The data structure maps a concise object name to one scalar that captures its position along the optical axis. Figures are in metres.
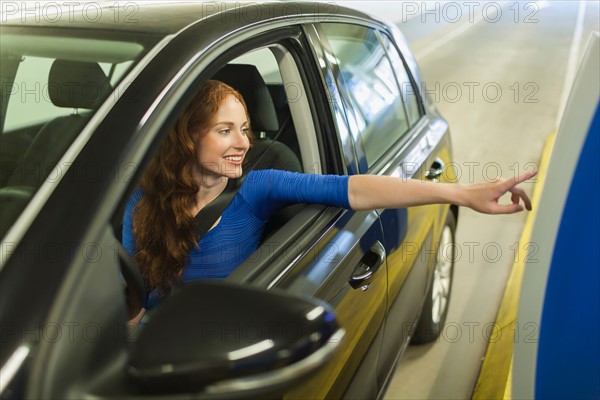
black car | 1.09
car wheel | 3.18
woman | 1.97
